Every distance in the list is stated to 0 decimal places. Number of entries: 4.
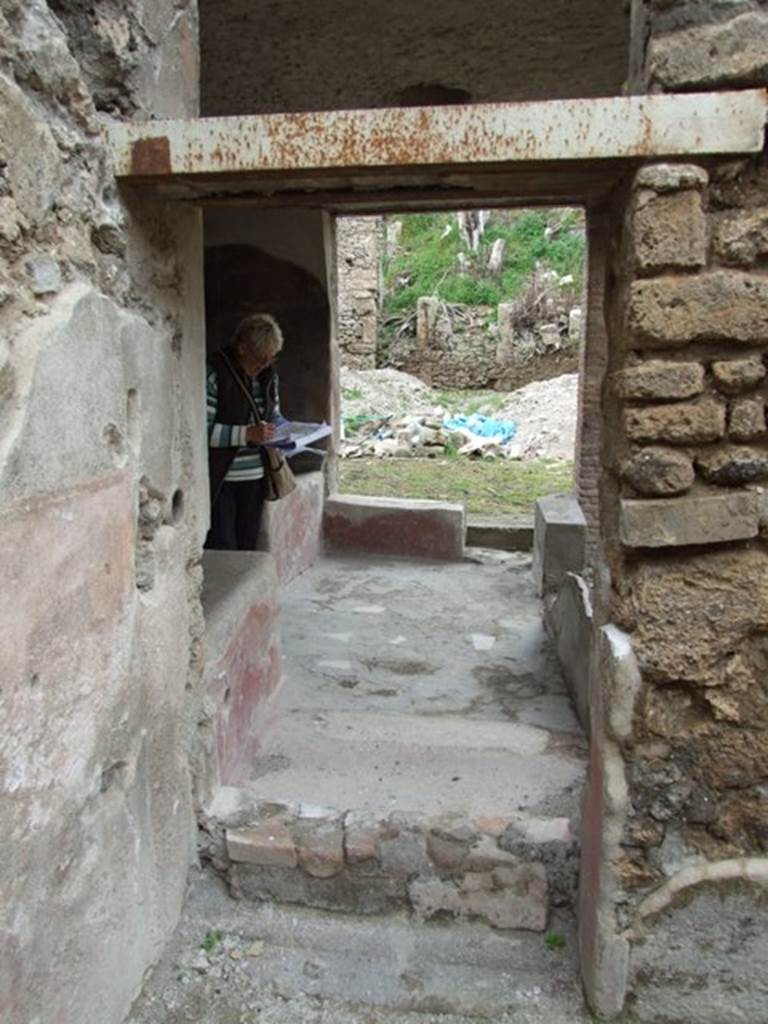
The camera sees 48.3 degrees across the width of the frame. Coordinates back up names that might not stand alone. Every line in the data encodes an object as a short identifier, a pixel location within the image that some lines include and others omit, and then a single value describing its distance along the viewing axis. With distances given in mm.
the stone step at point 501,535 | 7013
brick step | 2576
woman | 4145
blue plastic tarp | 13344
